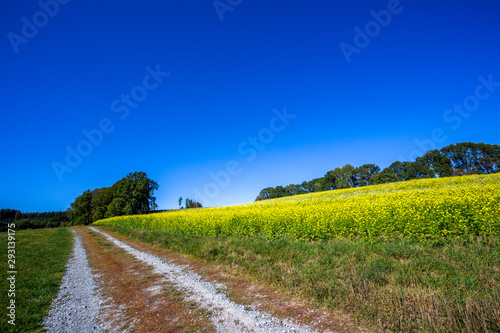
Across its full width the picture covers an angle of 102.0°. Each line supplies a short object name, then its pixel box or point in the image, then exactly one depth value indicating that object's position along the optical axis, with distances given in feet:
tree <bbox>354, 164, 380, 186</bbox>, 311.06
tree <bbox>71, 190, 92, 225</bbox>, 251.09
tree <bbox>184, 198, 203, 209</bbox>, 380.60
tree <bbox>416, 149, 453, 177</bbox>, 224.12
